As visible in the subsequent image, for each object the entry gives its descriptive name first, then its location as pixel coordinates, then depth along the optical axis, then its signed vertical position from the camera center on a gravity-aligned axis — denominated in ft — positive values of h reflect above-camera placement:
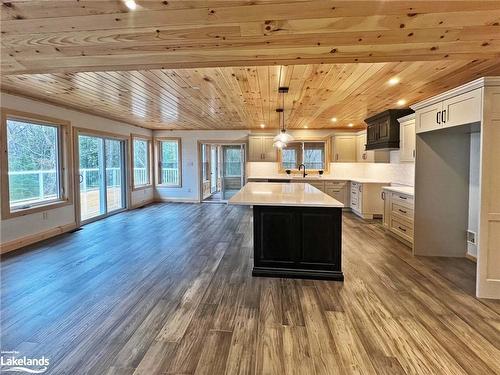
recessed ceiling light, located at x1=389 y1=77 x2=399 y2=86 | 12.01 +3.87
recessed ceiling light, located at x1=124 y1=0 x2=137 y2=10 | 6.49 +3.84
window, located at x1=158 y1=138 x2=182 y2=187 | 29.99 +0.87
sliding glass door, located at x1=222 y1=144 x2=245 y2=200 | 30.81 +0.11
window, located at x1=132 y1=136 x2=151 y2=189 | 26.58 +0.96
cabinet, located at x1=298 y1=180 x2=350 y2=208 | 24.97 -1.52
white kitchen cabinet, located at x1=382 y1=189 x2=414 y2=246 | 14.83 -2.50
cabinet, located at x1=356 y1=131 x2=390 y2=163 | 21.34 +1.29
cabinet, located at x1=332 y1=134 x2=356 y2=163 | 25.91 +2.04
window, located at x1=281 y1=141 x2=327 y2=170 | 27.68 +1.61
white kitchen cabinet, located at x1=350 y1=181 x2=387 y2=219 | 21.52 -2.24
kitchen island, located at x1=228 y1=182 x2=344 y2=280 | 10.68 -2.58
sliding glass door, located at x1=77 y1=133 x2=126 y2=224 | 19.97 -0.32
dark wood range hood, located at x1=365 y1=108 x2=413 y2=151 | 17.90 +2.74
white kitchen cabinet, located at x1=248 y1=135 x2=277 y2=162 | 27.35 +2.18
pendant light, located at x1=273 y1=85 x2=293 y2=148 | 16.28 +1.81
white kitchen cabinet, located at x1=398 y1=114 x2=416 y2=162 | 15.39 +1.78
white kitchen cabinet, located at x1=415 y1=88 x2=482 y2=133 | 9.21 +2.18
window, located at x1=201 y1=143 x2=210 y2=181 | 30.07 +1.09
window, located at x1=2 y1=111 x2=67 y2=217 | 14.33 +0.42
